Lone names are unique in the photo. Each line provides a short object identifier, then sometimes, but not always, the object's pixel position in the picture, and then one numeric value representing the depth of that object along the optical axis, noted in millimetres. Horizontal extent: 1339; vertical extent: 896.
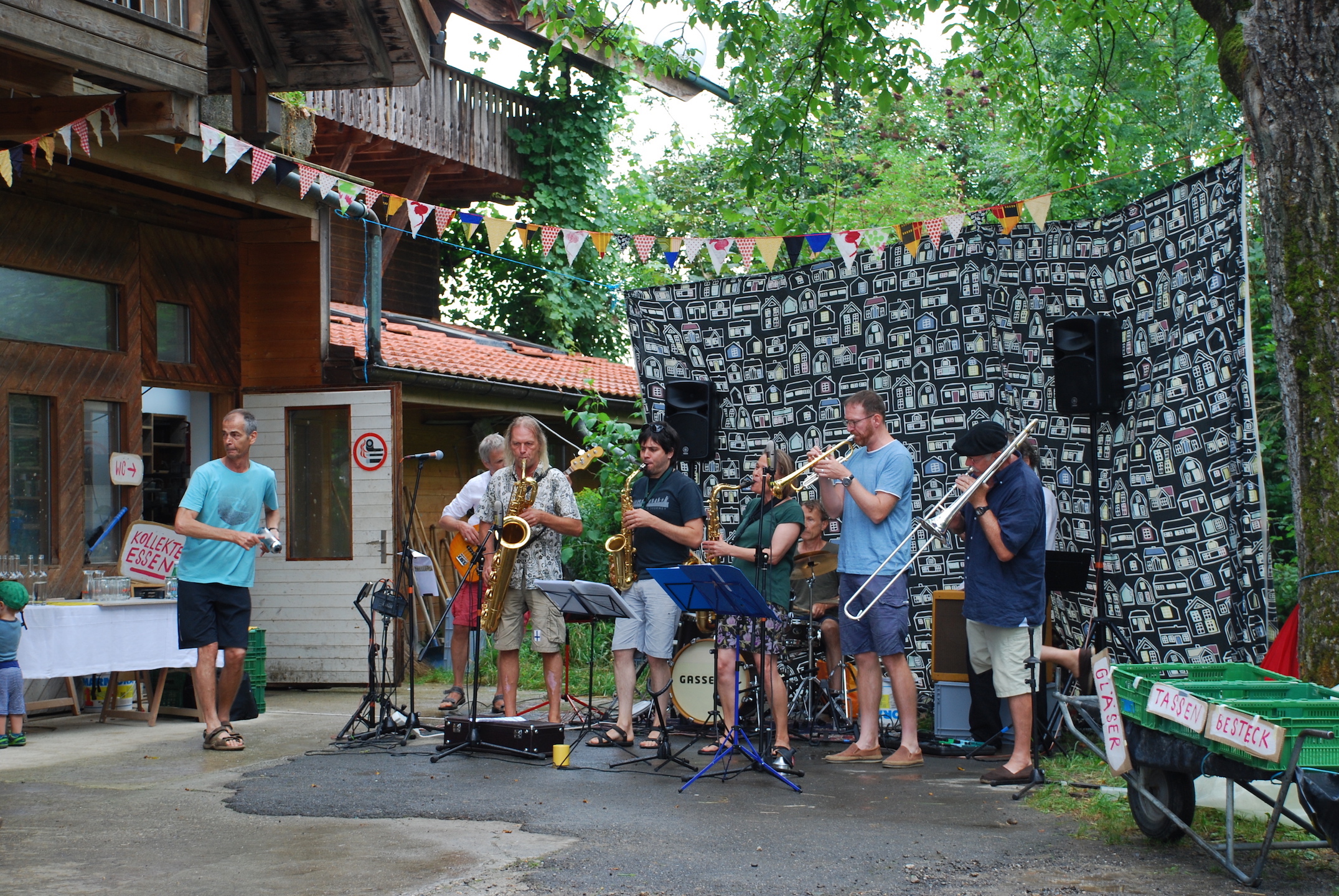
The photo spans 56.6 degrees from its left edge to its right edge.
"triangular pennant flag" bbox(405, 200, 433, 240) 9164
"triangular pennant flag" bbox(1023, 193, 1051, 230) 7418
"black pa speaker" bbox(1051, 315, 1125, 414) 7258
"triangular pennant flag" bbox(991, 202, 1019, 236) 7633
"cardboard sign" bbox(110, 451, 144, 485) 9195
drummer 7871
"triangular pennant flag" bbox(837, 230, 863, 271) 8398
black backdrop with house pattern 6828
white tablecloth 7266
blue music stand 5551
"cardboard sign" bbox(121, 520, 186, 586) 8383
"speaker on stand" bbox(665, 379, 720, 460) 8828
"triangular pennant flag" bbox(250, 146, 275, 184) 8352
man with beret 5902
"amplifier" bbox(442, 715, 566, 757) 6539
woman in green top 6262
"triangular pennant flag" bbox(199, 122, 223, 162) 7828
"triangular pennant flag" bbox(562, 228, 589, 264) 9227
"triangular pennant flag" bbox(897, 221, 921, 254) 8219
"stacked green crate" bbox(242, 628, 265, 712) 8258
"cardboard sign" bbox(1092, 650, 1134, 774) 4434
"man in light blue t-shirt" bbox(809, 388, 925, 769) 6406
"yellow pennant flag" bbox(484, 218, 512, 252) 8727
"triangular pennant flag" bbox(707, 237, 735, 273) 9055
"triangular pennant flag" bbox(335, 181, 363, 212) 9023
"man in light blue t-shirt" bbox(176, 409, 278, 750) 6762
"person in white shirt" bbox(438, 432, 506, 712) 8258
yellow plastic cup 6293
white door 9898
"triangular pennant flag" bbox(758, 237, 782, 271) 8836
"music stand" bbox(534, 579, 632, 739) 6387
